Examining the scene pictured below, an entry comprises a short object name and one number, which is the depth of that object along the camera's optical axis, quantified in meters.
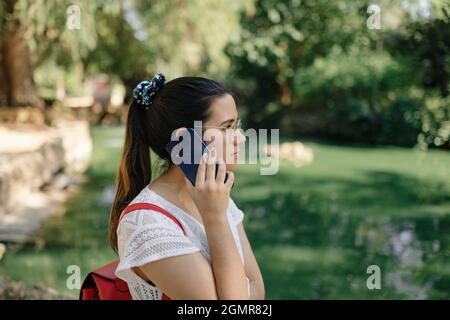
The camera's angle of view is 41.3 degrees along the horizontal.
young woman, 1.12
